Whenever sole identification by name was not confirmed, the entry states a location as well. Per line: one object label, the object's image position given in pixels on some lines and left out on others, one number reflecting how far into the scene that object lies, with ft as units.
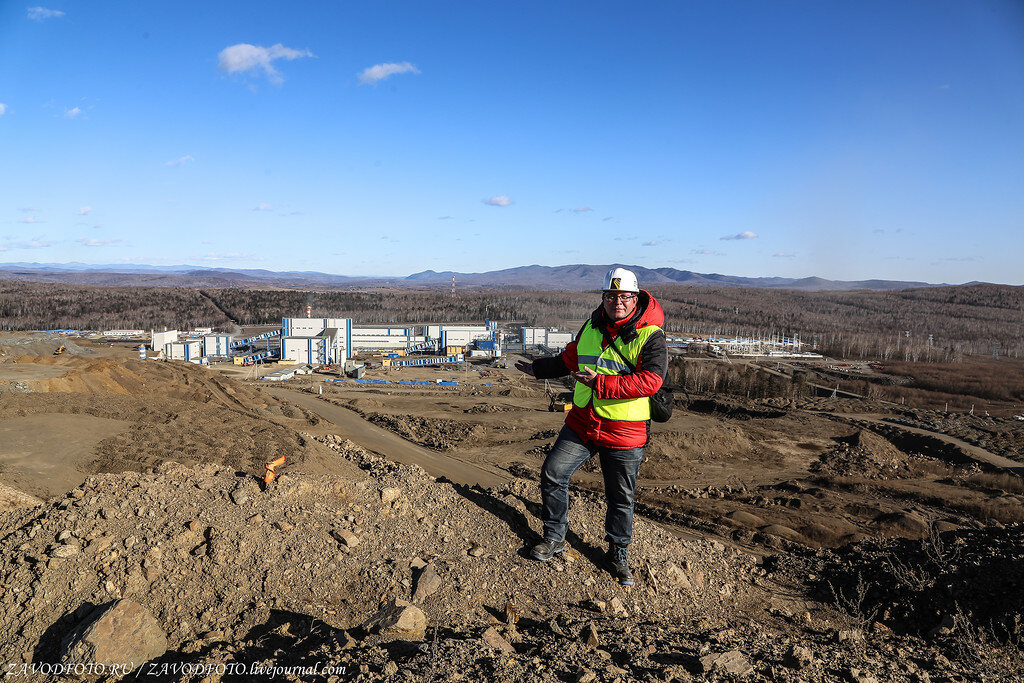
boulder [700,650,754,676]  10.04
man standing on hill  13.75
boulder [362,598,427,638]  11.60
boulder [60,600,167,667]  10.18
